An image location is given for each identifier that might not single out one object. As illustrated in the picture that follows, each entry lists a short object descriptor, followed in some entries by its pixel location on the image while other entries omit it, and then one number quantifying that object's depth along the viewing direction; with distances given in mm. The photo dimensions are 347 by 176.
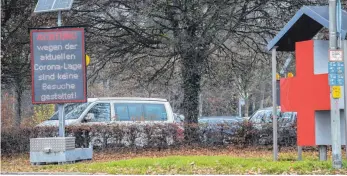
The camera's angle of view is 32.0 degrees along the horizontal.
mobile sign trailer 16922
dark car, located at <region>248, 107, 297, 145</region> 22062
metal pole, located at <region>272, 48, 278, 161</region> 15641
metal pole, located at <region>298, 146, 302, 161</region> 15625
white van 21781
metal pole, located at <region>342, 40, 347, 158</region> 14552
